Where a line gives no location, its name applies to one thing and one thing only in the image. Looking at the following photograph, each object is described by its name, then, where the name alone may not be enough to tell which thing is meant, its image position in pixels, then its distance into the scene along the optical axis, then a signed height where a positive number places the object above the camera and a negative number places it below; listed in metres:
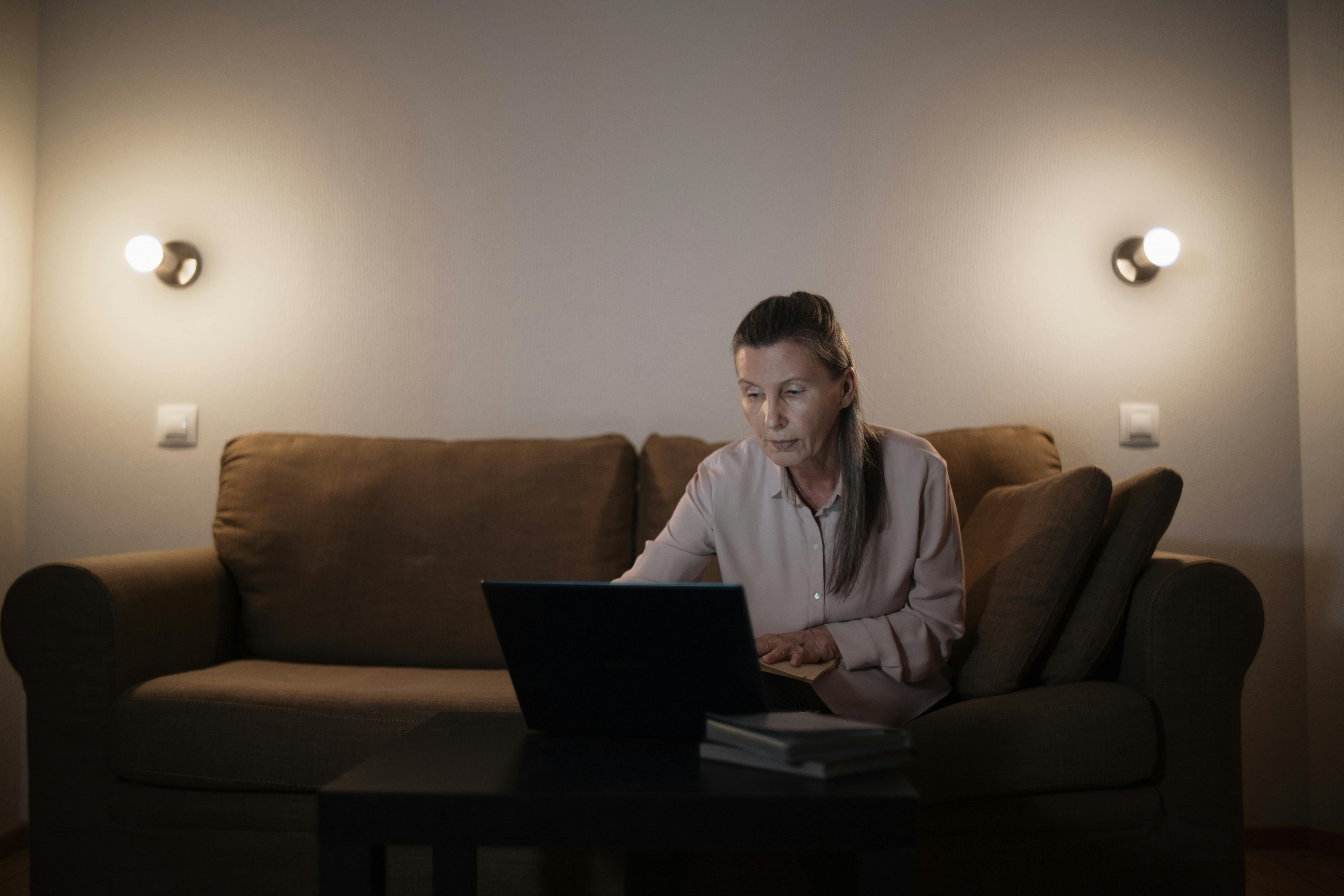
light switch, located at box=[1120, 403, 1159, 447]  2.22 +0.09
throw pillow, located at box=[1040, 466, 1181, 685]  1.47 -0.21
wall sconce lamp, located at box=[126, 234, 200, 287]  2.22 +0.53
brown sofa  1.35 -0.43
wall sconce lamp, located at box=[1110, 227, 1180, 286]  2.16 +0.52
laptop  0.87 -0.20
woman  1.35 -0.12
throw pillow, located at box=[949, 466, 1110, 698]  1.45 -0.21
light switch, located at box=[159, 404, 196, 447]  2.29 +0.09
